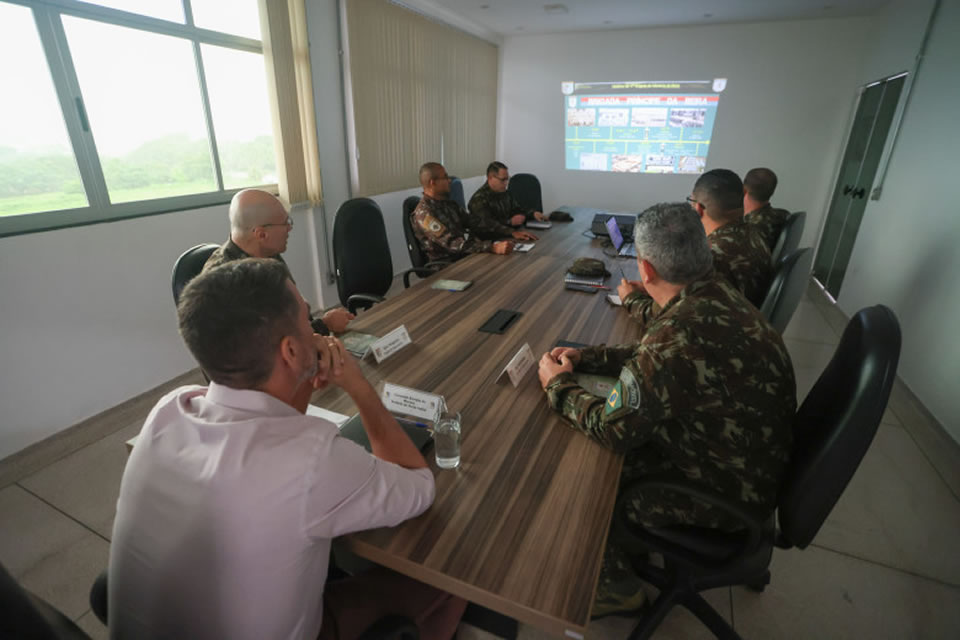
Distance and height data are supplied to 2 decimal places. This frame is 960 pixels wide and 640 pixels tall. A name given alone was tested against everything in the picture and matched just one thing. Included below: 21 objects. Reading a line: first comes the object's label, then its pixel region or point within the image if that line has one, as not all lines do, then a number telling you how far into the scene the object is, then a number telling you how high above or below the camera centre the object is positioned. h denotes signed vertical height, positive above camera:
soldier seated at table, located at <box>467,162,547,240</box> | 3.67 -0.53
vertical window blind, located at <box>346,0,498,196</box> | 4.12 +0.55
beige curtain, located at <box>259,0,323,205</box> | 3.26 +0.33
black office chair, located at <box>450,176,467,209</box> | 4.32 -0.39
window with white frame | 2.17 +0.19
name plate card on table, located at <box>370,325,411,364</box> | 1.59 -0.67
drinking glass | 1.08 -0.67
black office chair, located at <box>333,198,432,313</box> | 2.51 -0.59
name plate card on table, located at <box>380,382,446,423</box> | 1.24 -0.68
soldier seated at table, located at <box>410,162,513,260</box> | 3.23 -0.53
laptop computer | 3.12 -0.60
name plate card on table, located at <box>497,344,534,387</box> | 1.45 -0.67
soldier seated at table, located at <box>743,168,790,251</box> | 3.22 -0.36
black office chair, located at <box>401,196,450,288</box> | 3.14 -0.66
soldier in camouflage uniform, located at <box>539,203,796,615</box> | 1.10 -0.57
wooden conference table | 0.82 -0.73
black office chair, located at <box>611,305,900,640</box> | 0.98 -0.75
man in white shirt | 0.70 -0.52
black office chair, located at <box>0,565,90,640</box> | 0.48 -0.49
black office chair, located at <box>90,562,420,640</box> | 0.81 -0.83
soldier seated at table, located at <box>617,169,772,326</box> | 2.34 -0.41
